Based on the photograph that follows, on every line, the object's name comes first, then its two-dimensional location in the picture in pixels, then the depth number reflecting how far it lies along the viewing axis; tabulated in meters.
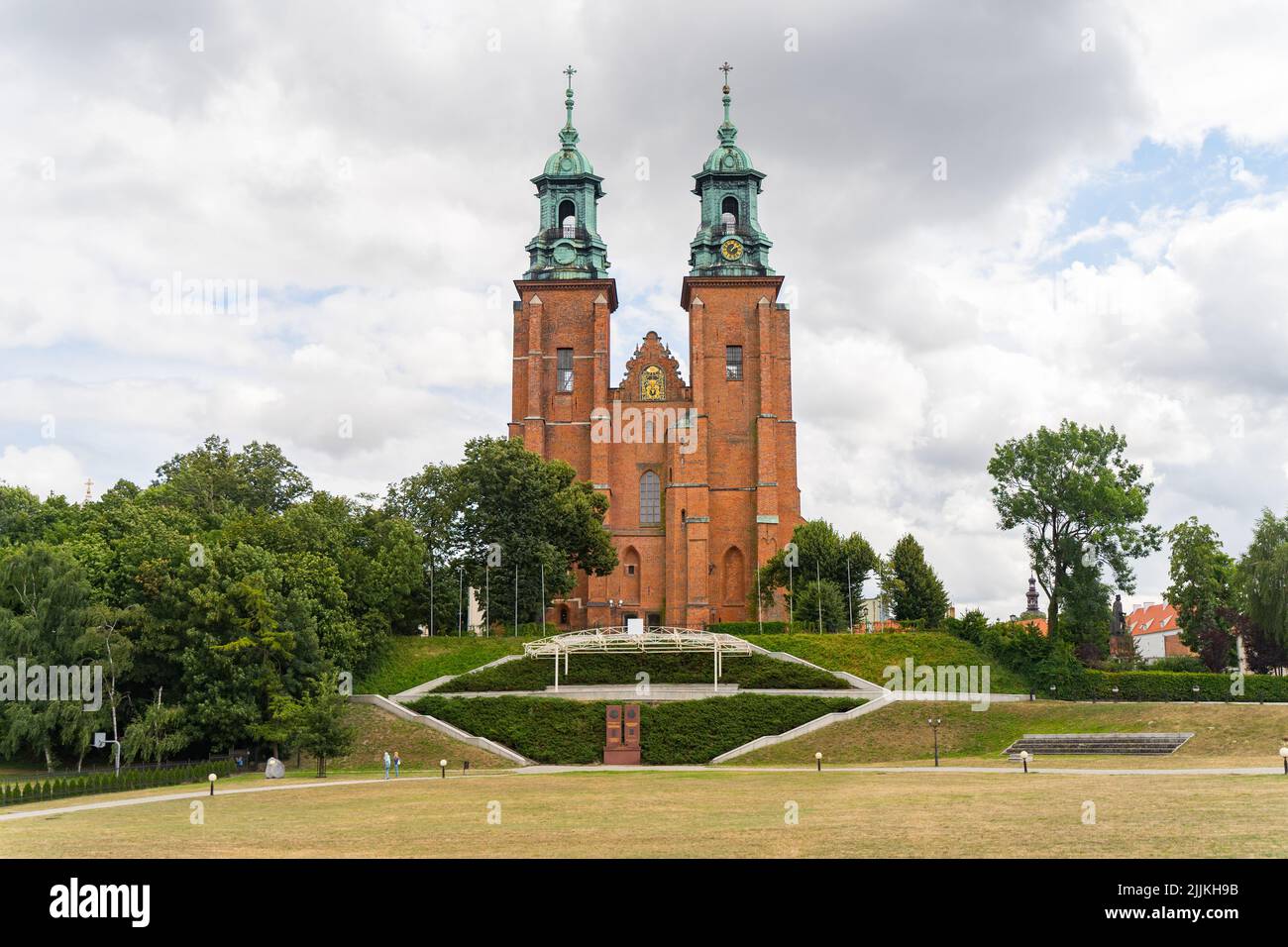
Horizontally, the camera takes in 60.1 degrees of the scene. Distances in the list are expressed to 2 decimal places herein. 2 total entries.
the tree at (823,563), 67.94
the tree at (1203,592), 61.00
